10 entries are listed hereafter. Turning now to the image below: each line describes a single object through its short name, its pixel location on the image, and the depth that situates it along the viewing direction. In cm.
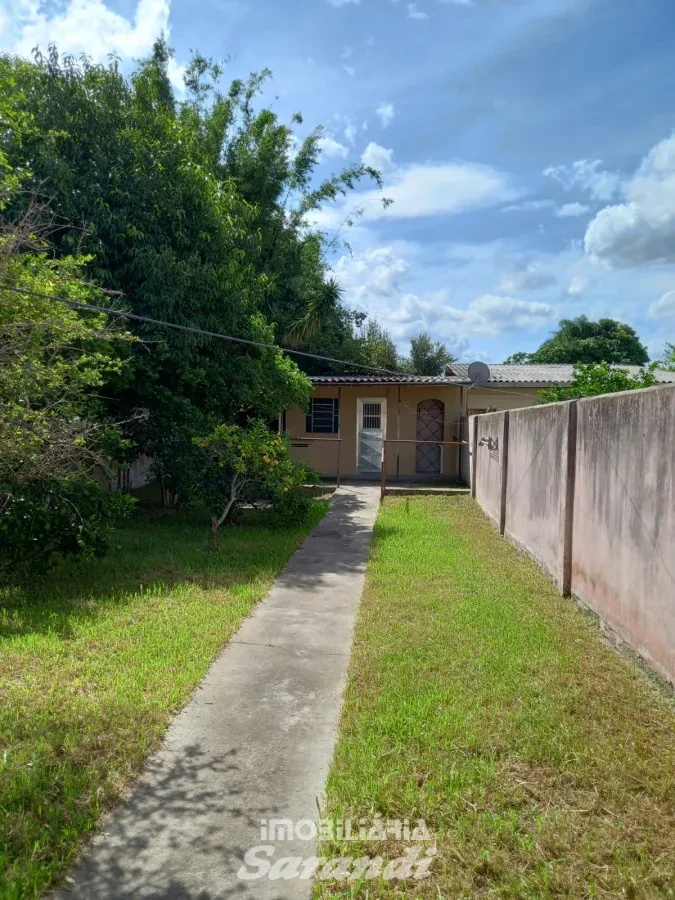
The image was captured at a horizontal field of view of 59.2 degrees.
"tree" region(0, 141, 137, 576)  452
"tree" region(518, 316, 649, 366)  3388
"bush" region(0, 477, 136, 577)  557
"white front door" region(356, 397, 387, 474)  1642
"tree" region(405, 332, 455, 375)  3116
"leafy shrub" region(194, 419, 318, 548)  824
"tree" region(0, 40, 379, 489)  866
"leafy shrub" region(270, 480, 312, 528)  927
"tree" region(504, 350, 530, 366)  4167
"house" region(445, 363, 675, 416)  1524
